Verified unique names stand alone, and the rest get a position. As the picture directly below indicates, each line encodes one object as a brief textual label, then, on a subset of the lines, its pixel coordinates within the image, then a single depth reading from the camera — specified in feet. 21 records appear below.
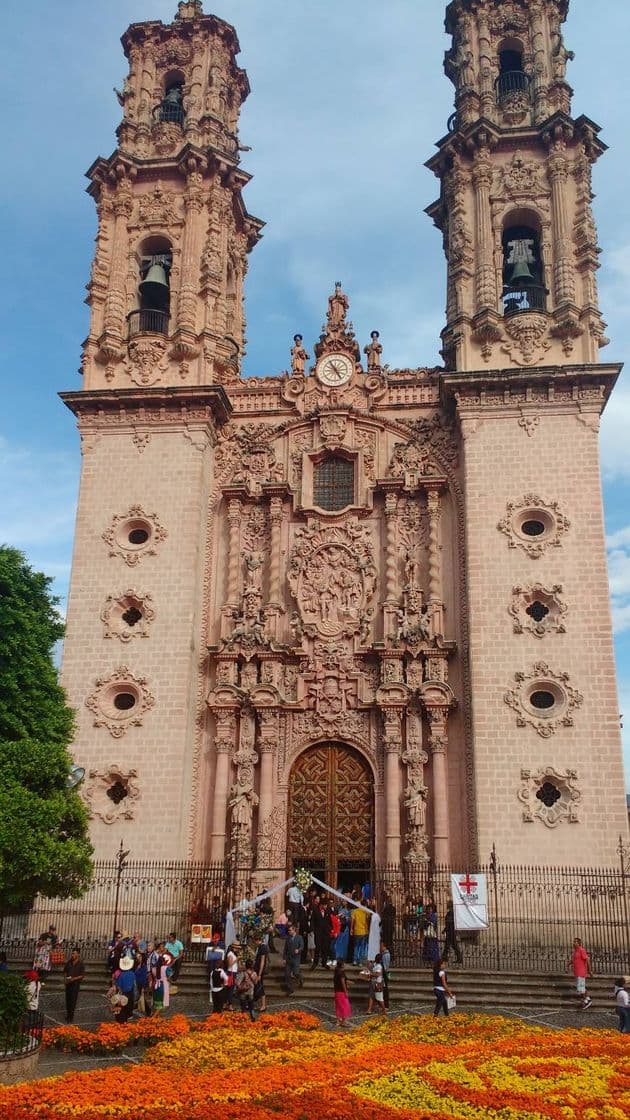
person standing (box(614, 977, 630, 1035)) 47.83
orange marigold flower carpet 32.22
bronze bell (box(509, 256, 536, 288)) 90.44
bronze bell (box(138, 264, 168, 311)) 95.61
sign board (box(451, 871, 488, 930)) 64.59
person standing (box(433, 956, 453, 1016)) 51.01
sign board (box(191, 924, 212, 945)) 65.01
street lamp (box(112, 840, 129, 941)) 70.69
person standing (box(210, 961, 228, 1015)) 51.52
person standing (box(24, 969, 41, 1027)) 47.98
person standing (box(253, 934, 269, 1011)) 50.42
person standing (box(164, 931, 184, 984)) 61.62
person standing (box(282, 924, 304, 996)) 57.88
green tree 56.80
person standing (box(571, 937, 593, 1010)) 56.29
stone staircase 56.90
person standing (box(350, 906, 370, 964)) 63.21
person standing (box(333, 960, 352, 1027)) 49.01
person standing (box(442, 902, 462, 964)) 63.41
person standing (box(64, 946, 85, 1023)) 52.26
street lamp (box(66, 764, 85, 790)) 63.91
